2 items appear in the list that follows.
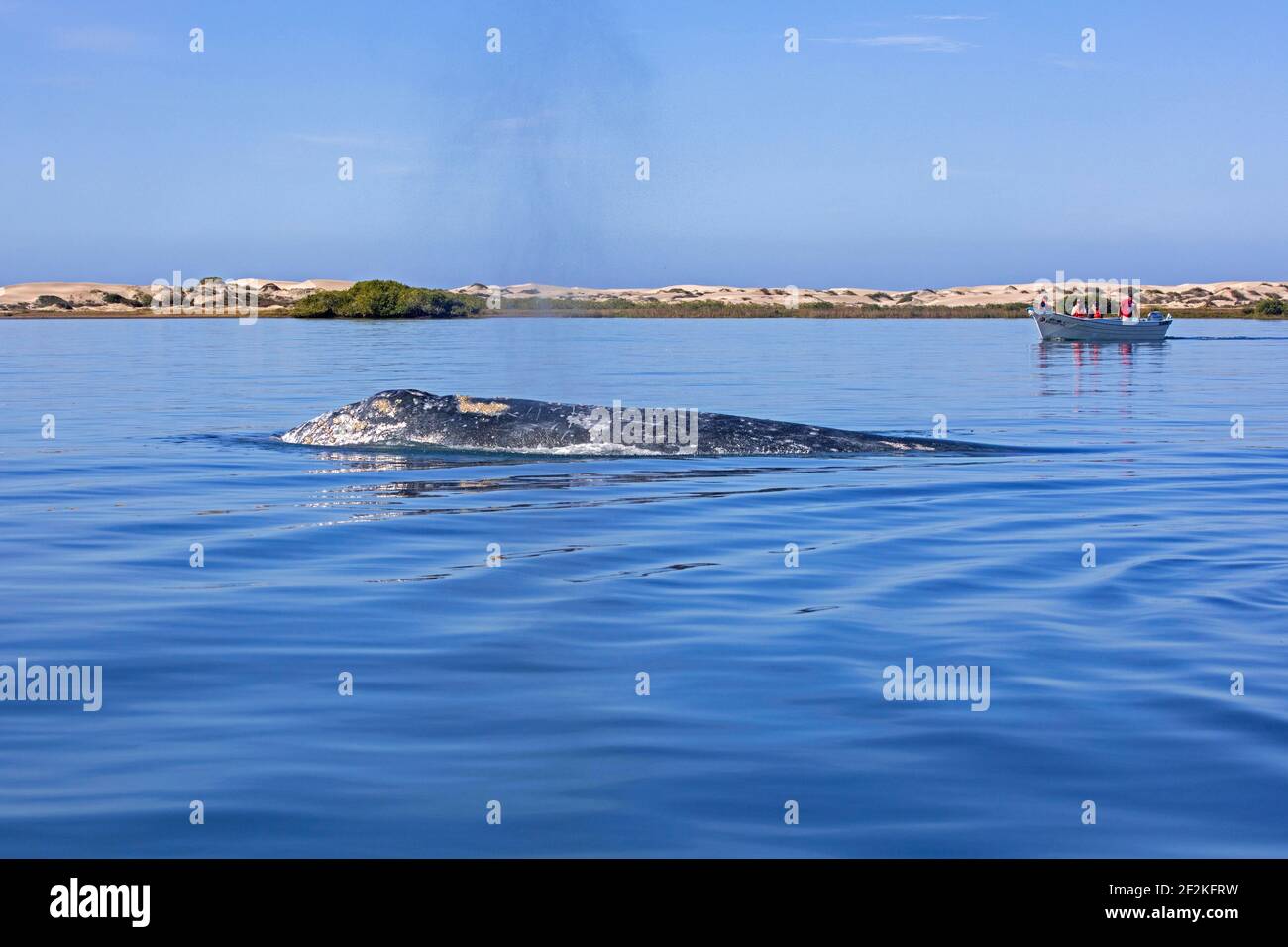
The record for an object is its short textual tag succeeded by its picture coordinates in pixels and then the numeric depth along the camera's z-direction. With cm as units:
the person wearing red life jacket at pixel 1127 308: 7085
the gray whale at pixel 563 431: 1873
